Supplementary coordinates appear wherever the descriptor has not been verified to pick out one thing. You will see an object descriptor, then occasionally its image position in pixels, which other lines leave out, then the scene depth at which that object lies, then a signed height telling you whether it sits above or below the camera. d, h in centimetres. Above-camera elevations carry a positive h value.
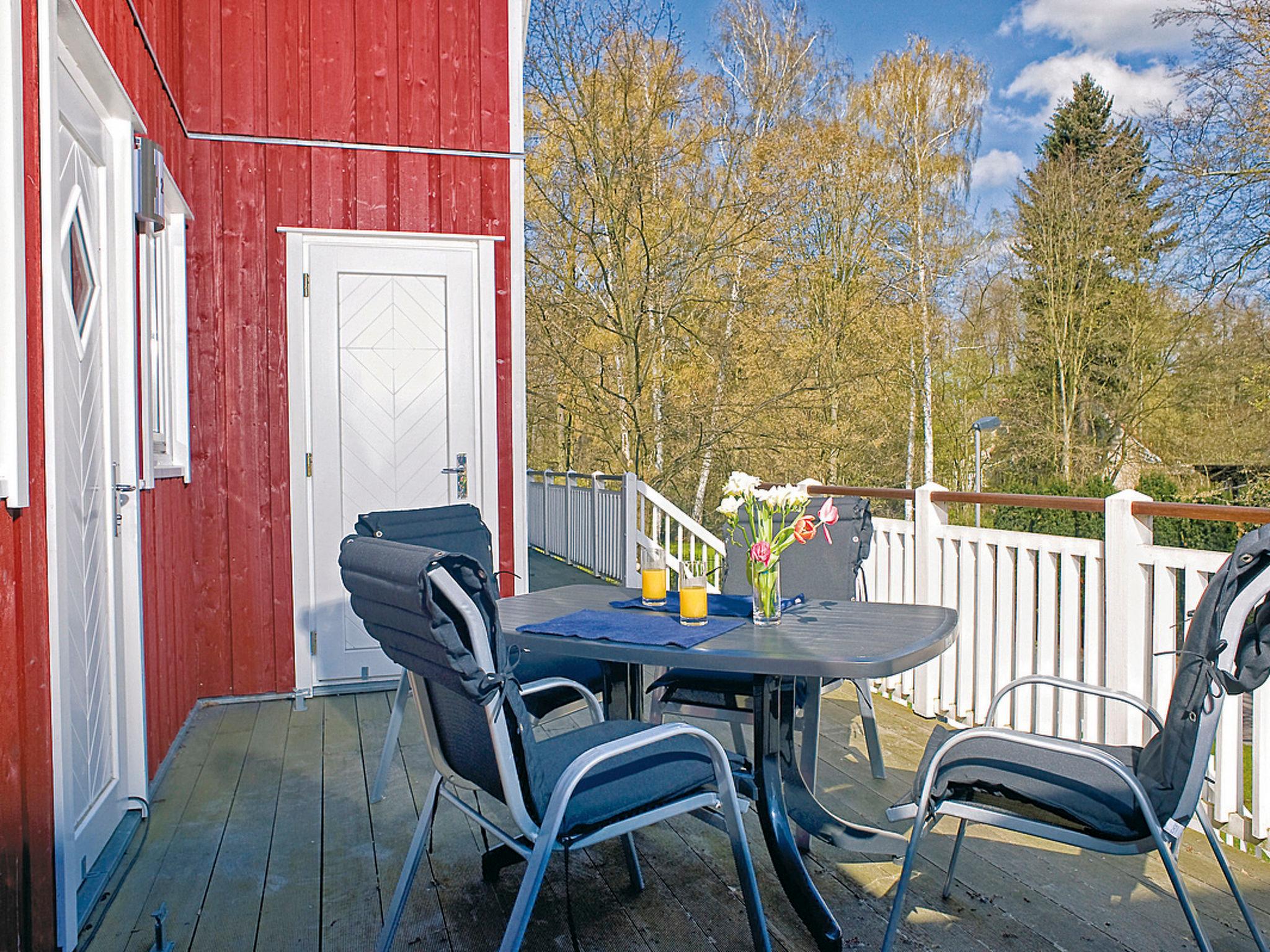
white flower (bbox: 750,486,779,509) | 252 -13
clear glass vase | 255 -38
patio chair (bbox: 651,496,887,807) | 331 -45
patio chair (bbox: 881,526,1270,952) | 180 -67
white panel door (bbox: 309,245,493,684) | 467 +25
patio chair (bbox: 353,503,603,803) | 298 -34
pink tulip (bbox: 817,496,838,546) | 260 -18
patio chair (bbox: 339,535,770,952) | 169 -60
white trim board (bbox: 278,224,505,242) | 461 +104
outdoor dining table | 209 -47
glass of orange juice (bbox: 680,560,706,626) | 255 -40
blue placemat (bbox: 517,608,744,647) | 231 -45
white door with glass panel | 225 -16
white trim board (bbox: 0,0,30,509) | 190 +34
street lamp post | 1173 +26
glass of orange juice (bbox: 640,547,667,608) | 279 -38
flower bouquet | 253 -22
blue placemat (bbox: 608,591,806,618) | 271 -45
